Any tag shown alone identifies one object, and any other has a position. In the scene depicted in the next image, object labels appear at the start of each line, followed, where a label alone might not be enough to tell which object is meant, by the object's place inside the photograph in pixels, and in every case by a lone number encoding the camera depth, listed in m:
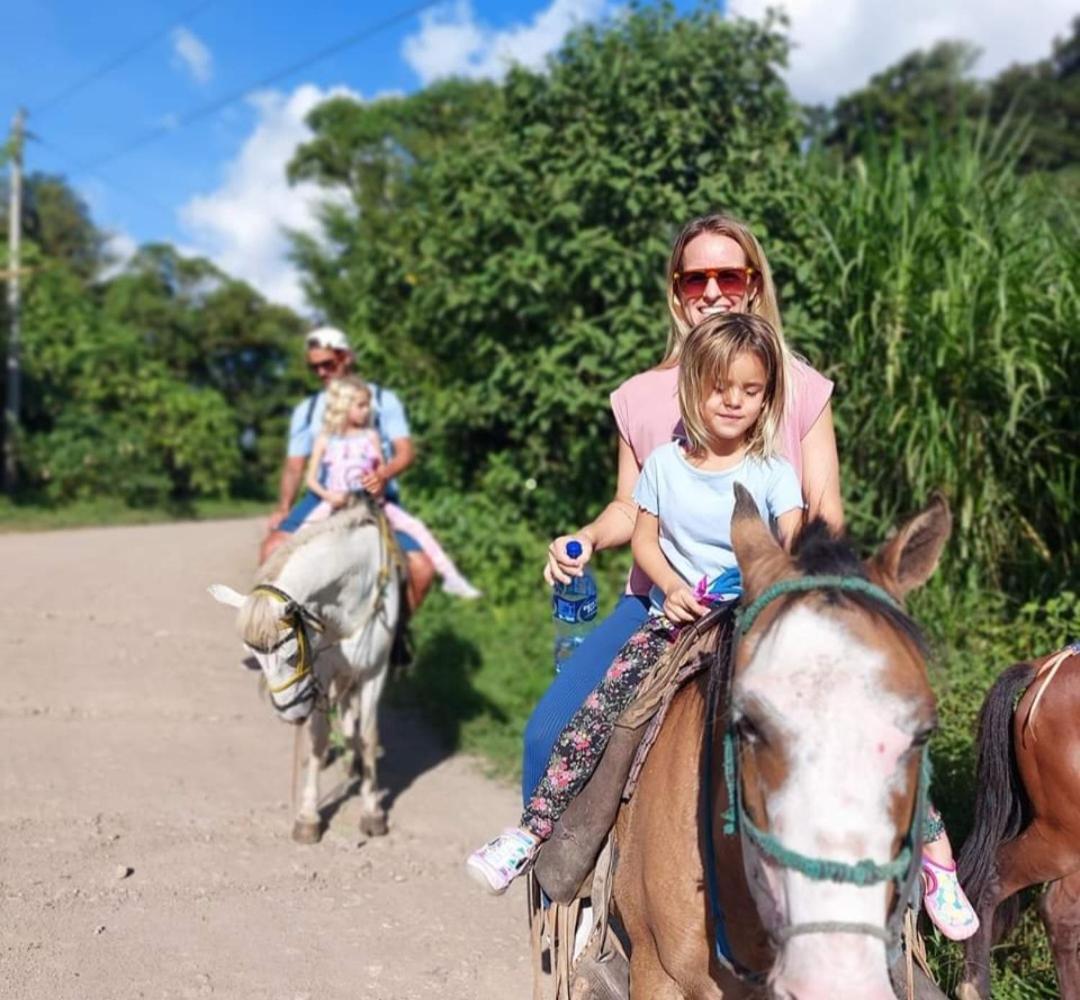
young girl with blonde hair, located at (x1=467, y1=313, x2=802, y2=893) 2.50
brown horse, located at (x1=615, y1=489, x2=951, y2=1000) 1.54
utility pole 18.39
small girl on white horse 5.93
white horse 4.50
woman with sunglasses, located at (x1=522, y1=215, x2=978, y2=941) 2.58
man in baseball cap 6.07
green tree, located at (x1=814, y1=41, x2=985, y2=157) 29.44
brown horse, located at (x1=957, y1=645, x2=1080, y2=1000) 3.27
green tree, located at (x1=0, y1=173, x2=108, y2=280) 34.50
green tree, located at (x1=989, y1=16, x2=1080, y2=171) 27.20
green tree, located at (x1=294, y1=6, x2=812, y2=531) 7.77
